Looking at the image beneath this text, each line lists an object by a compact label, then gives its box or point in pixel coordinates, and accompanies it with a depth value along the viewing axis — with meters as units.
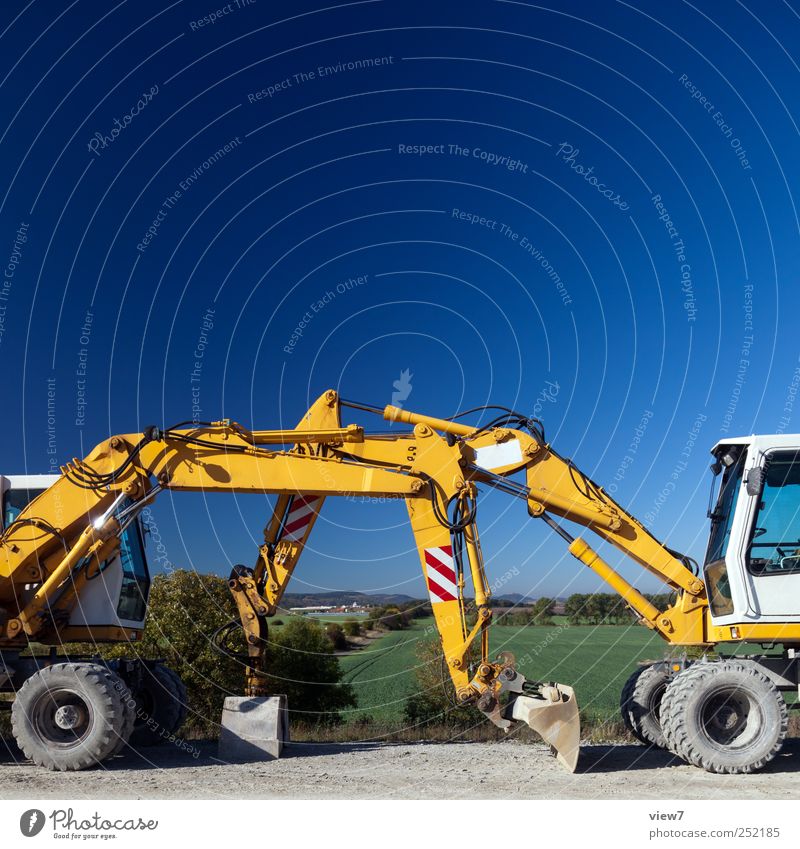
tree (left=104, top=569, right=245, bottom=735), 22.55
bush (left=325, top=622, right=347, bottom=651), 28.33
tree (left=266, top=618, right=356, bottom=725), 24.92
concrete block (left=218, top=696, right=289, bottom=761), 12.52
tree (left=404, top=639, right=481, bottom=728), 22.09
